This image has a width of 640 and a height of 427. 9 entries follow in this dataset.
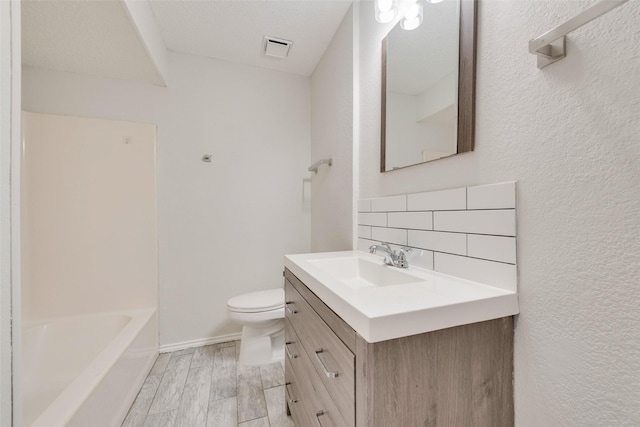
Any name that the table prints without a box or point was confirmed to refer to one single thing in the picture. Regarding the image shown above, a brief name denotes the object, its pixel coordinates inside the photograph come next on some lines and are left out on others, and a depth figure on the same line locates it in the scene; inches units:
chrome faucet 40.2
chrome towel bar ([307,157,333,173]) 71.7
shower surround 62.1
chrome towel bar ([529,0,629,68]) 18.6
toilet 65.3
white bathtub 38.9
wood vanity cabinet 22.0
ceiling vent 71.7
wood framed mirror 33.9
